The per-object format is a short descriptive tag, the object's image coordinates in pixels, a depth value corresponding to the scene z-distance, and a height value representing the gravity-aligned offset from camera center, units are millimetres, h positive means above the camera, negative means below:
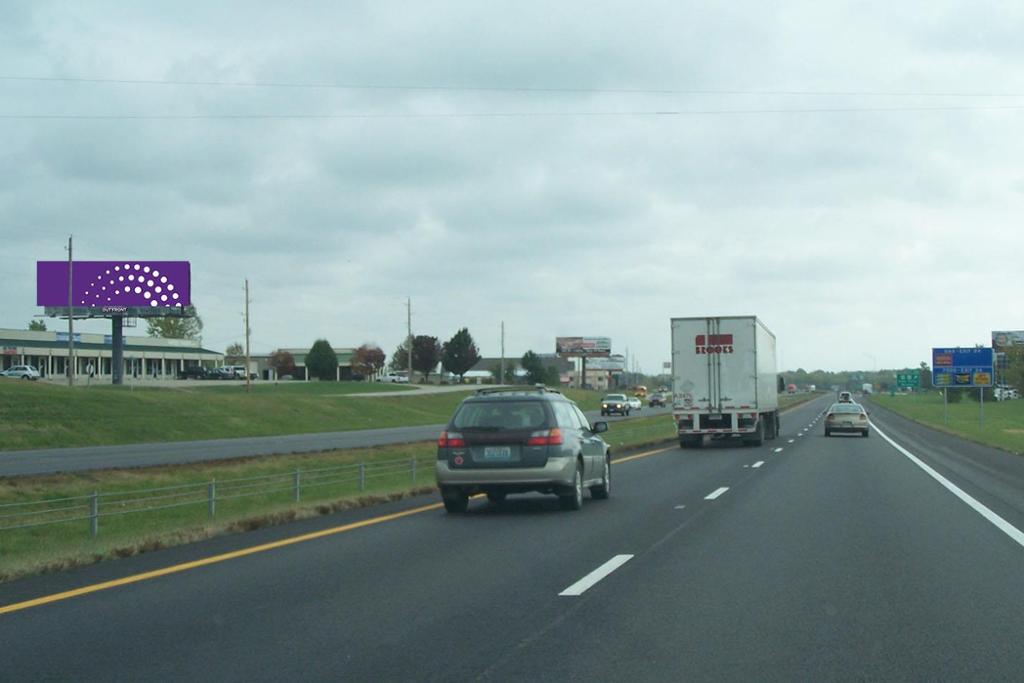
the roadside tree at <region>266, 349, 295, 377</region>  169875 +3230
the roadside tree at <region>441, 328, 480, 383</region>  162750 +4112
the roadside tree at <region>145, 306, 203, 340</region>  155625 +7792
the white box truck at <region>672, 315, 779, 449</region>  35875 +152
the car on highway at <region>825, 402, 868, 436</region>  48000 -1759
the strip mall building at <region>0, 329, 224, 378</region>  113062 +3467
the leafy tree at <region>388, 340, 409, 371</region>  187625 +4250
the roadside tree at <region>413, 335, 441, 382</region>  162750 +4317
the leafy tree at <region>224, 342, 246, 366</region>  198625 +4697
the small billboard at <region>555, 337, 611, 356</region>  173750 +5108
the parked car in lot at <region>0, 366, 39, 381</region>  87125 +1027
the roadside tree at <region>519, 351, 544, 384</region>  148500 +1978
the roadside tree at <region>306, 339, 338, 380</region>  142500 +2907
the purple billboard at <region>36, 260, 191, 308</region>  71750 +6254
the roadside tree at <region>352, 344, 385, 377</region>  171750 +3451
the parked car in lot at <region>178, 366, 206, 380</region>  117338 +1208
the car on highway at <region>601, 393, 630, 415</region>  81688 -1768
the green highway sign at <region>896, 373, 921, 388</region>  111188 -192
